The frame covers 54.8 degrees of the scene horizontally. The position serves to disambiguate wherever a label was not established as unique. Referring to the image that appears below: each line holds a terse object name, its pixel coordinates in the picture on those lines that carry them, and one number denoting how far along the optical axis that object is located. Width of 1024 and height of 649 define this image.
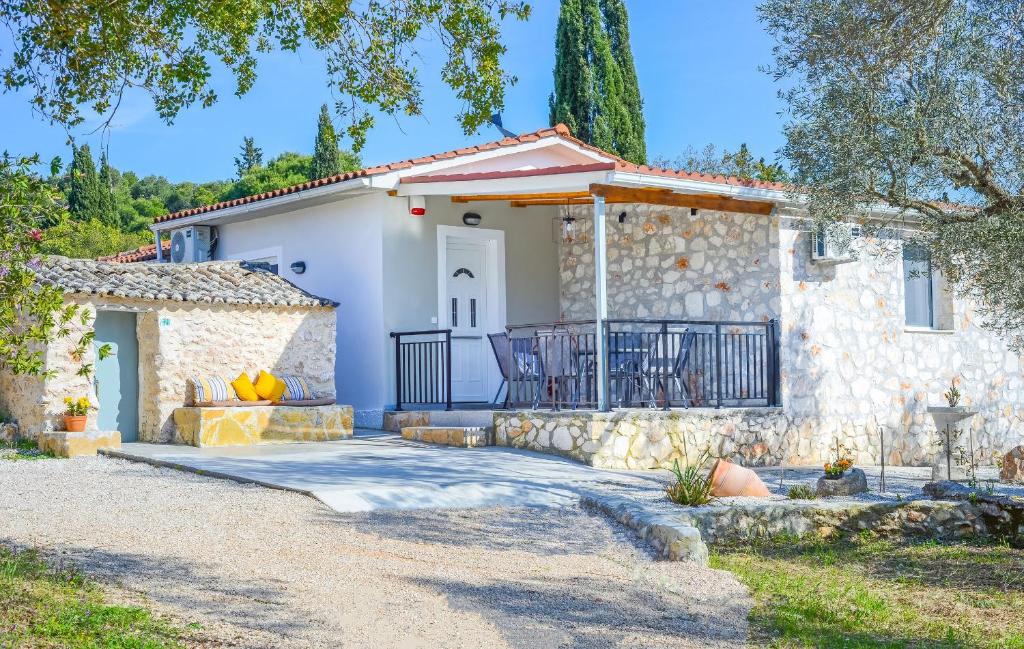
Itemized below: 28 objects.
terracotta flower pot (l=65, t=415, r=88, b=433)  9.90
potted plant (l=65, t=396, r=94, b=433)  9.91
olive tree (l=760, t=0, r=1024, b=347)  7.38
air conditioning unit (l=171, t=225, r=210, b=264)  14.17
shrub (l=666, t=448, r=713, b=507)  7.43
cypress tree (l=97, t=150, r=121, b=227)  31.91
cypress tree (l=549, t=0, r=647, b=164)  24.28
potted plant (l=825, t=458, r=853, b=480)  8.66
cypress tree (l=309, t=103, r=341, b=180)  27.60
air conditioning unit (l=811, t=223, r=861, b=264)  10.91
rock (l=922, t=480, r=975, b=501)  7.81
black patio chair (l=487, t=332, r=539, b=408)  10.70
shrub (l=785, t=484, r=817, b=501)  8.00
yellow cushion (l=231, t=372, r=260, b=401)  10.86
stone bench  10.40
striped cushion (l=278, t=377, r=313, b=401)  11.20
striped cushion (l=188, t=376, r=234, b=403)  10.66
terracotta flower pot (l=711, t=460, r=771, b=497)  7.94
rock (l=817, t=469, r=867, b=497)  8.48
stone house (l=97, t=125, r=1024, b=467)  10.48
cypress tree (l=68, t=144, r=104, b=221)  30.20
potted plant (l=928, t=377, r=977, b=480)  10.02
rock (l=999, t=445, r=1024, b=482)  9.84
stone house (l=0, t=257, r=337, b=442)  10.20
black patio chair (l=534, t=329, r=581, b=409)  10.39
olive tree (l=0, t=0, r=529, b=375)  6.30
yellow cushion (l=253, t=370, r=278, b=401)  10.98
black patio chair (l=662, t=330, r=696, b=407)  10.44
